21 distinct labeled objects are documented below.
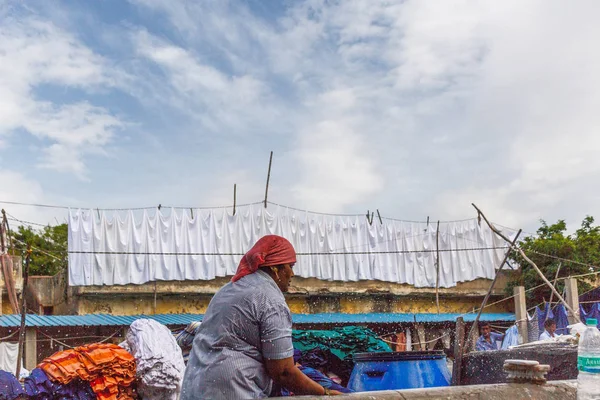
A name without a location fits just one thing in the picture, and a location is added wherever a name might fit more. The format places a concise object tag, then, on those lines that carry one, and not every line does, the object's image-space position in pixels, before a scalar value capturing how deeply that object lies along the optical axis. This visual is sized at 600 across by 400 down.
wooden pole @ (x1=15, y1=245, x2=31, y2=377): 11.79
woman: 2.76
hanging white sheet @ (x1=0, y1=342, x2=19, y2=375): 16.50
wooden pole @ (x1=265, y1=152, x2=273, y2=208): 23.12
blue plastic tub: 3.72
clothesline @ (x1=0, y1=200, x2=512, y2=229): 21.30
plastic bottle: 2.79
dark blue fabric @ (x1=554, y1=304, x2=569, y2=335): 16.56
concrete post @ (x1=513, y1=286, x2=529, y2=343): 14.10
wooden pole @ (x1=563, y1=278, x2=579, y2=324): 13.45
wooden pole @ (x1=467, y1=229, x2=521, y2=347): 7.37
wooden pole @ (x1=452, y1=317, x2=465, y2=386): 4.97
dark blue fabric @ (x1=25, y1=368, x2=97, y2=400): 5.46
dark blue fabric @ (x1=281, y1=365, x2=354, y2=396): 3.16
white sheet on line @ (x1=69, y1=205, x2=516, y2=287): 20.17
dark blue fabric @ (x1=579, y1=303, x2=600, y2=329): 17.45
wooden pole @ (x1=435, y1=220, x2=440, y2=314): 23.81
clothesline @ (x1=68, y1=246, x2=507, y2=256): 20.02
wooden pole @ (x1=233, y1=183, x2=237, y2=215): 22.73
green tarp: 4.64
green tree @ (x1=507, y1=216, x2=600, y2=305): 21.88
